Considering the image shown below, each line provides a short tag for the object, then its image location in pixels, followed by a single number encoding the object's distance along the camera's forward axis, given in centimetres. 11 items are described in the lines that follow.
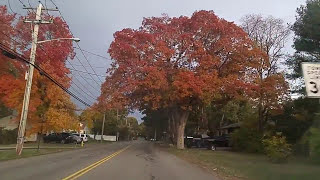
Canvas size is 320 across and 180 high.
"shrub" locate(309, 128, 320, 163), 614
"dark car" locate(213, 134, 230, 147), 3236
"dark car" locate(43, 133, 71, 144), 3875
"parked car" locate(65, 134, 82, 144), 3792
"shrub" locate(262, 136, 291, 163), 1408
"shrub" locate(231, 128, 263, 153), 2423
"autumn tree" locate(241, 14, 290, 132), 2519
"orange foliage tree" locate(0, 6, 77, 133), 2336
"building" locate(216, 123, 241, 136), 3618
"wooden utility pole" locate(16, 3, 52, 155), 1683
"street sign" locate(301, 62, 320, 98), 491
